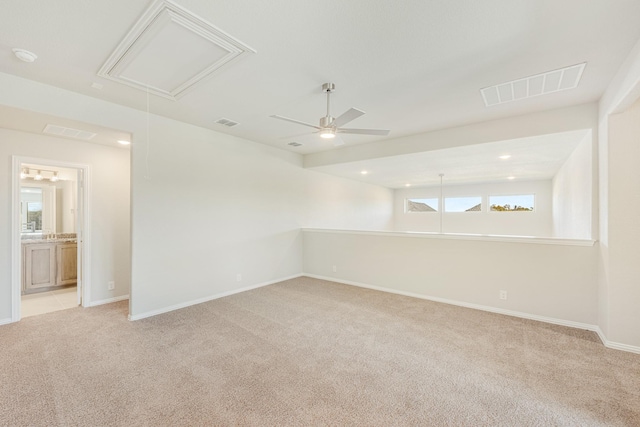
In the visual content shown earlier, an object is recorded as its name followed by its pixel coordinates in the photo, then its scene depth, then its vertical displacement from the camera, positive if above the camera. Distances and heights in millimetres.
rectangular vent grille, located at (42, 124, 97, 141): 3447 +1099
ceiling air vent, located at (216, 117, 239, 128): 3975 +1381
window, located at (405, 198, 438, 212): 9588 +345
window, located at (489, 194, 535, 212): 7898 +340
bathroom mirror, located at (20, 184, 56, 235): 5359 +111
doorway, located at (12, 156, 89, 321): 3541 -403
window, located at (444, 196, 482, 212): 8688 +343
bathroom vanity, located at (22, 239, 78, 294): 4691 -888
